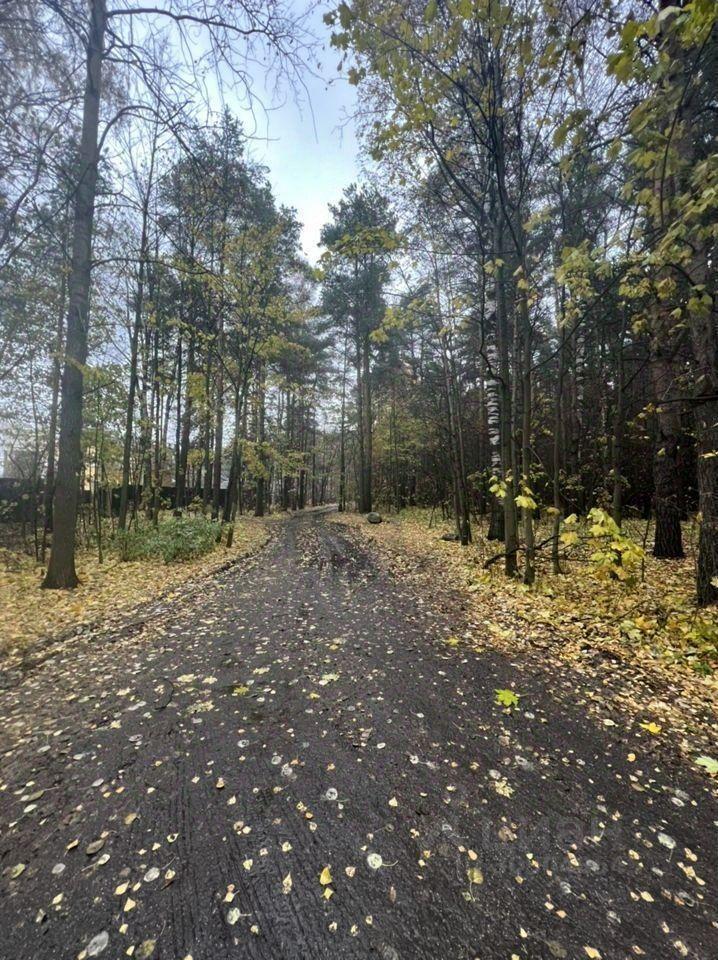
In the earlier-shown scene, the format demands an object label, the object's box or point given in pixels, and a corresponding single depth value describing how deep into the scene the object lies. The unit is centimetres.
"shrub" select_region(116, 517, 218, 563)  888
